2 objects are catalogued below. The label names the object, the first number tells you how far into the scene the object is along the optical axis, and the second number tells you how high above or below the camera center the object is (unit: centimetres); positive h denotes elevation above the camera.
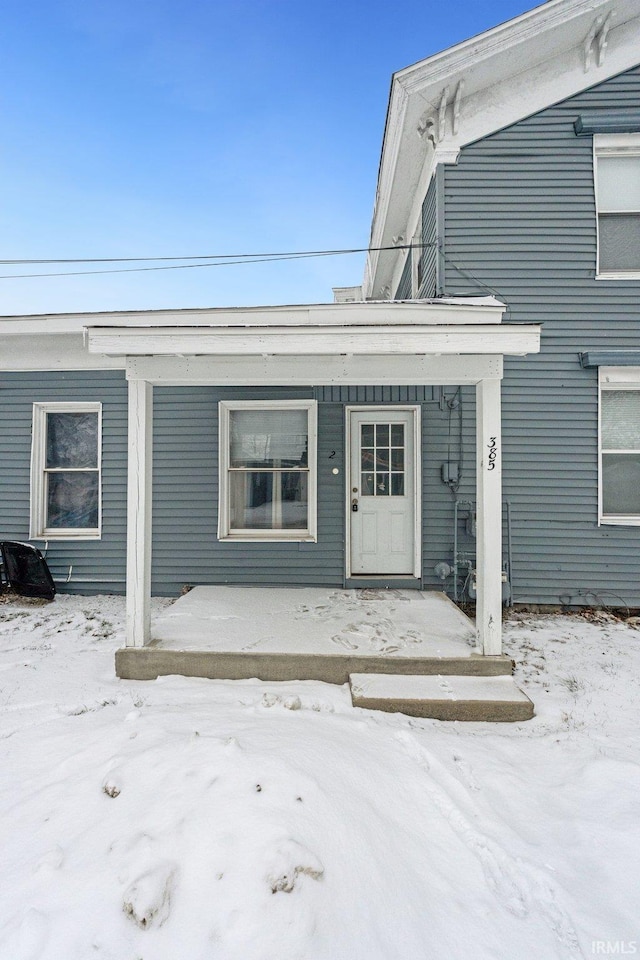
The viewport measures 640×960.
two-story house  508 +81
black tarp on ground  523 -97
